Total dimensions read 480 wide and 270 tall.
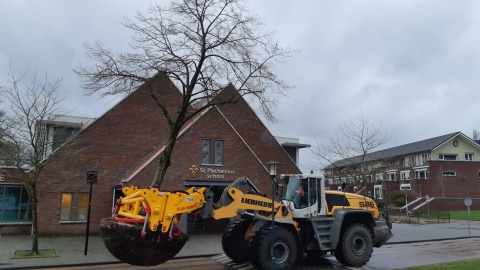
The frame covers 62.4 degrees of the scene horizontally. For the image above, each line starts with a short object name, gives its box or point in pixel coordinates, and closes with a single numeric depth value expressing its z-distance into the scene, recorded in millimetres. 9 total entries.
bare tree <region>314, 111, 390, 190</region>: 27117
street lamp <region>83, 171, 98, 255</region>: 16516
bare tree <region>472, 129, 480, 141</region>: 93375
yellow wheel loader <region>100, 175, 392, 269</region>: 9188
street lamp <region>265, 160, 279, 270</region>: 11105
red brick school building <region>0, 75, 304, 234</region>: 22469
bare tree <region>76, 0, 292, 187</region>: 17500
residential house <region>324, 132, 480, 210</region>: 52156
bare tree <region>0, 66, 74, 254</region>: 15789
